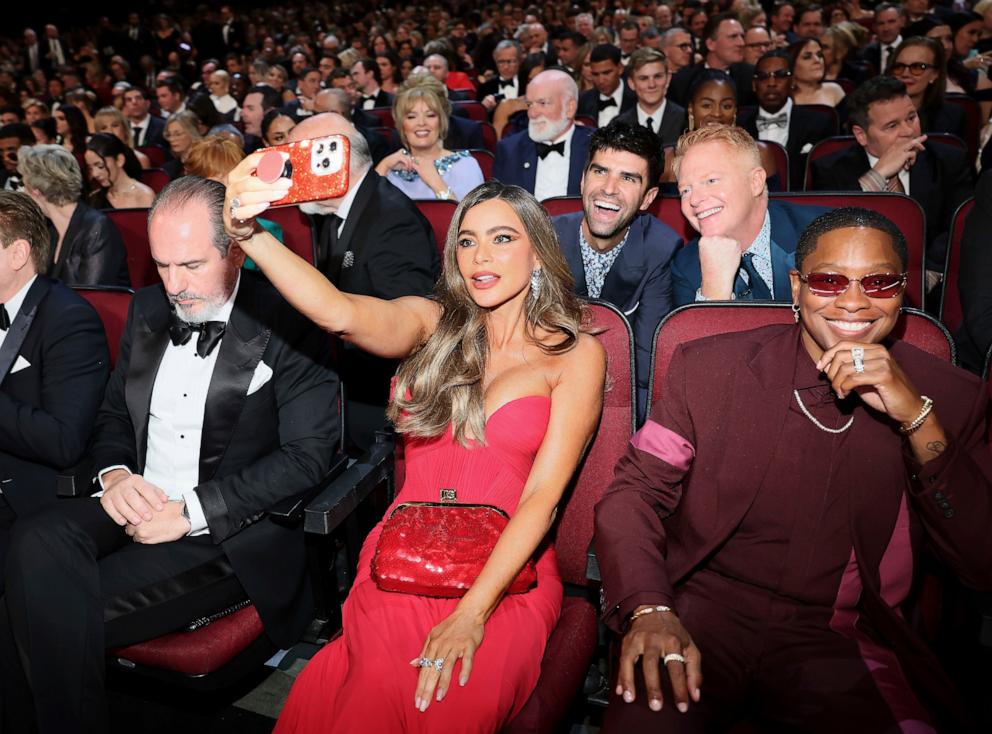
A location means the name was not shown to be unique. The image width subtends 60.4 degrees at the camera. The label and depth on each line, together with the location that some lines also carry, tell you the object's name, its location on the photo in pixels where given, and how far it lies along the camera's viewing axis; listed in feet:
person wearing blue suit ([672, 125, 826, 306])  7.80
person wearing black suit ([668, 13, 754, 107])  18.75
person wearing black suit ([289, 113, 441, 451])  8.98
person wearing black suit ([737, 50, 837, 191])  15.20
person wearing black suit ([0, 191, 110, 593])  7.07
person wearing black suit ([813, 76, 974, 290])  10.84
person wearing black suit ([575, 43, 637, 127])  17.74
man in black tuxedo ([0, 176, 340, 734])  5.98
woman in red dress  4.99
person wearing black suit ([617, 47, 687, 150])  15.23
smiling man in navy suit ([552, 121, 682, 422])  8.13
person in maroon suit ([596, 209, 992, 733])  4.78
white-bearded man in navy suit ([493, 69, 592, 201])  13.29
